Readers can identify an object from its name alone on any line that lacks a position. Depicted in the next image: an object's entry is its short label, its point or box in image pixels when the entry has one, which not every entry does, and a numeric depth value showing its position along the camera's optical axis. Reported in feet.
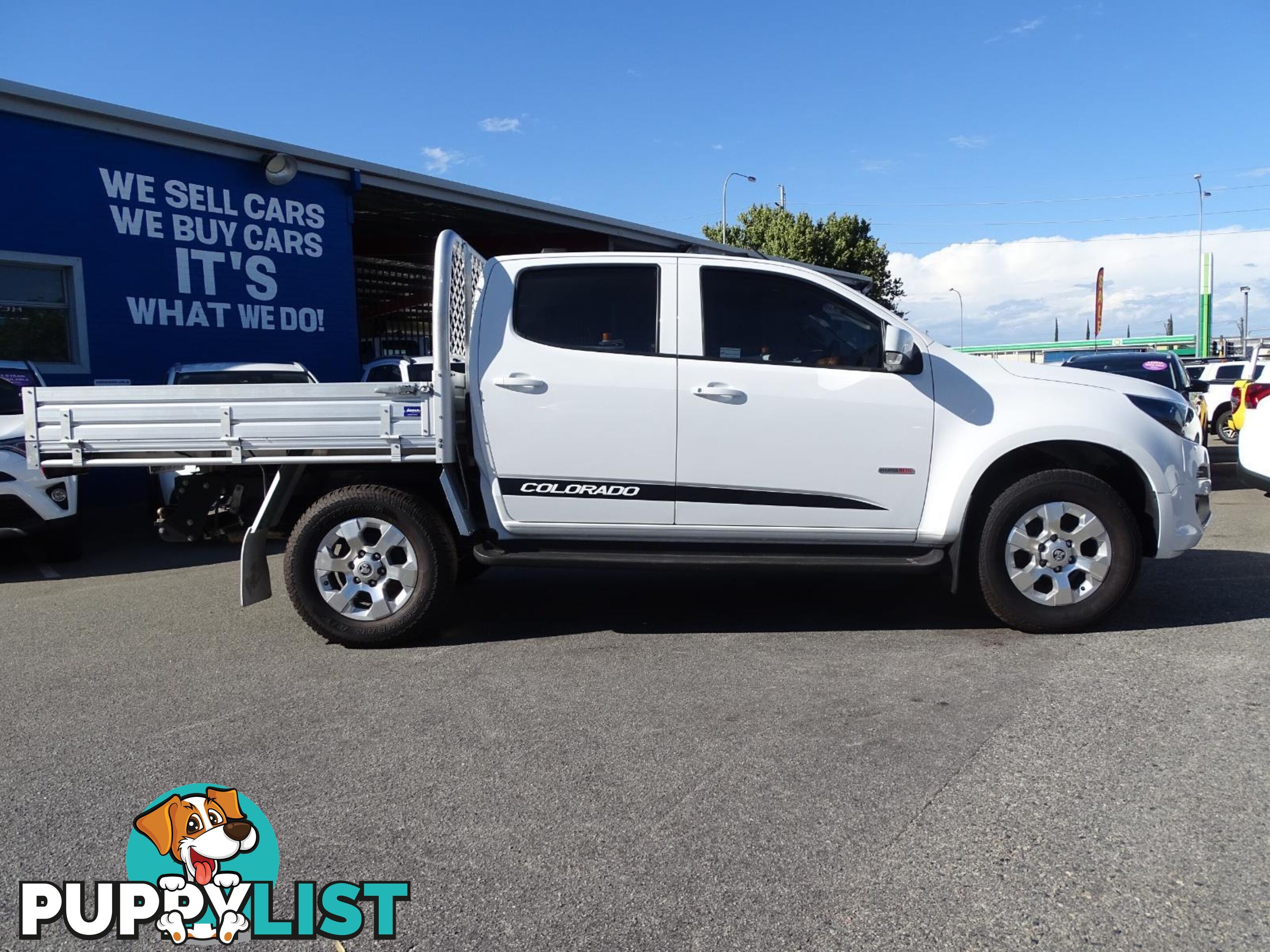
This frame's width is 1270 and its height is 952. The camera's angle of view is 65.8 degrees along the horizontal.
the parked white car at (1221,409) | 59.41
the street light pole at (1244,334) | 194.29
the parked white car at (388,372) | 40.22
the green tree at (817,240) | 139.85
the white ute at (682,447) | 16.85
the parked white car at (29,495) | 24.49
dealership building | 38.63
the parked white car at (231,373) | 33.65
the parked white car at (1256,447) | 24.50
